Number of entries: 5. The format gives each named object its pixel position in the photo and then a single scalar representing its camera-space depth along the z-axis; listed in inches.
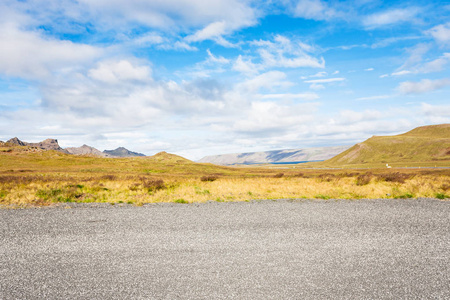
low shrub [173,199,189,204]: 614.7
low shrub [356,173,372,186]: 946.3
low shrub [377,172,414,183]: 979.2
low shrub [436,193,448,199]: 631.8
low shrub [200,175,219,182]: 1290.6
